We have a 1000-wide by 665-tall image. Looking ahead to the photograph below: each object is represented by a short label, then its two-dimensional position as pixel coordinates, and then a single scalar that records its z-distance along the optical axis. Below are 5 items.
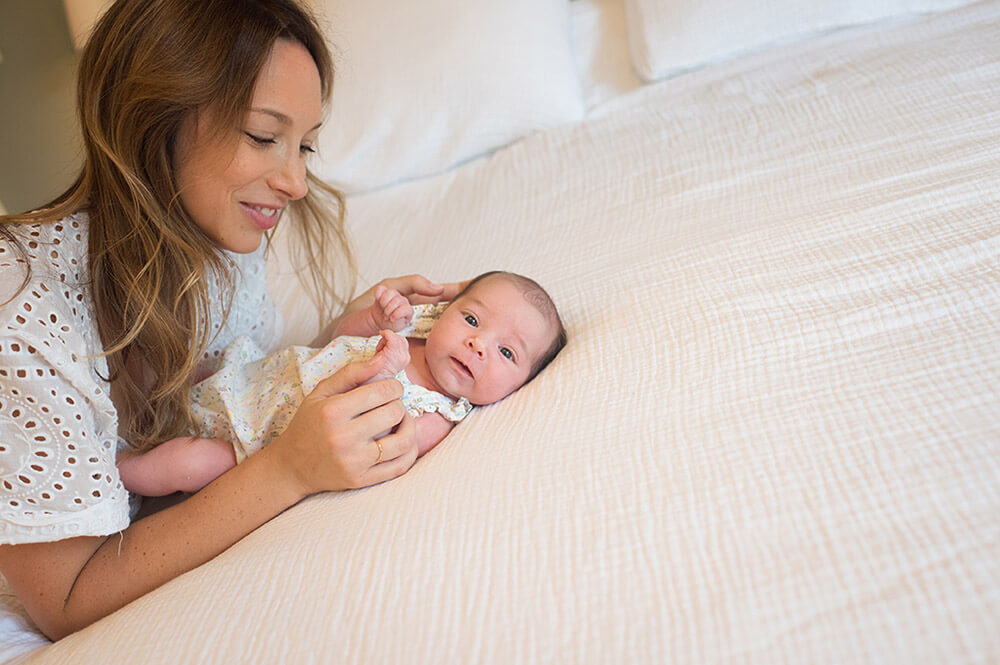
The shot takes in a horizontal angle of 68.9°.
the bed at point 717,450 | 0.57
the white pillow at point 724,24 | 1.77
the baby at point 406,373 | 0.98
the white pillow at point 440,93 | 1.81
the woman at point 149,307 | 0.79
